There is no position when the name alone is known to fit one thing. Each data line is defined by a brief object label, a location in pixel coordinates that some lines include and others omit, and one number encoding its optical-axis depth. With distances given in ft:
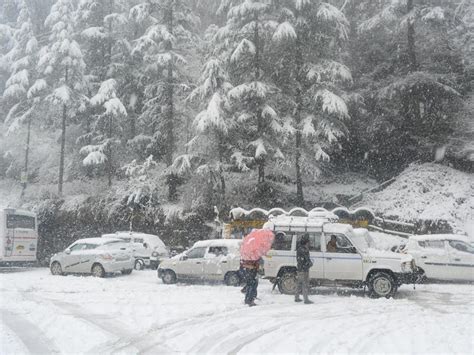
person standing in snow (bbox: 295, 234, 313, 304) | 40.42
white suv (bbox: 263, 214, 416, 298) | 43.57
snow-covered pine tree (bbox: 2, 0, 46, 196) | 112.78
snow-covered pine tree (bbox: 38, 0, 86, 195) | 98.73
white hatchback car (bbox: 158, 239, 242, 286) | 53.06
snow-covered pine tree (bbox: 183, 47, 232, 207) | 73.26
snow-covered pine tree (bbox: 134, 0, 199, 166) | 85.66
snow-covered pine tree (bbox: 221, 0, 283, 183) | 73.92
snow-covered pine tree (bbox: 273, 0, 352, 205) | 73.20
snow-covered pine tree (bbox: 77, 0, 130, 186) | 96.32
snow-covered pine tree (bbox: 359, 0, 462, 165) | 79.46
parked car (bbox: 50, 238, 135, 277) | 61.72
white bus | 73.15
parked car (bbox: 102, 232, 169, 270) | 72.49
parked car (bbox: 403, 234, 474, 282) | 52.65
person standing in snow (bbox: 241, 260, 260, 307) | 38.93
